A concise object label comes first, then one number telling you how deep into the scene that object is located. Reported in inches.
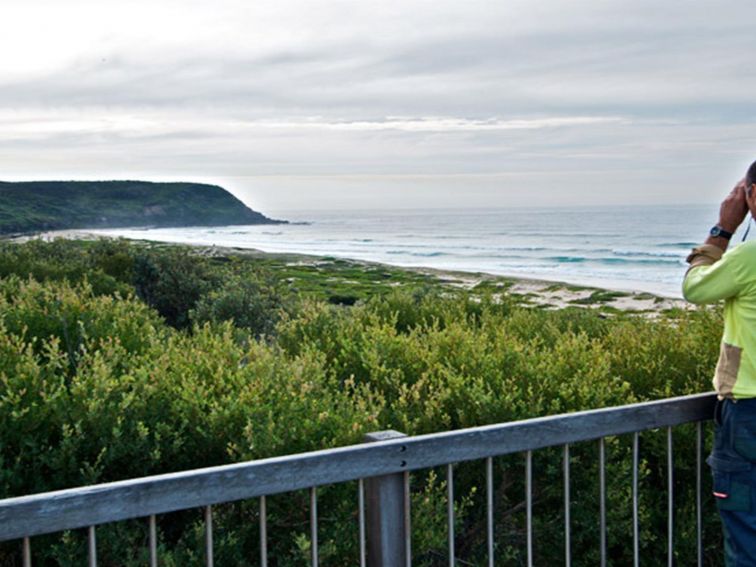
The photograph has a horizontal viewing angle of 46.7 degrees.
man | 139.8
